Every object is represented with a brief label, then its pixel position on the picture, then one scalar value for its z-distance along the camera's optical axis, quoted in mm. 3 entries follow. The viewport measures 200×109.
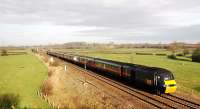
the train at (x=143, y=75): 25000
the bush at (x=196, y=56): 86312
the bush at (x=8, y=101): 24517
